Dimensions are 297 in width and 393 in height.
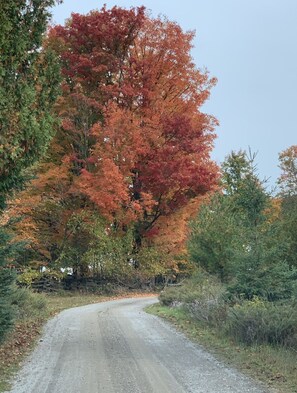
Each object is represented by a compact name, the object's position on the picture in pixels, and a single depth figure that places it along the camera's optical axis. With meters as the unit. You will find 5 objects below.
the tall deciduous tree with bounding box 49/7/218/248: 28.00
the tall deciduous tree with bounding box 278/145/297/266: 49.72
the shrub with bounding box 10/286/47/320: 15.27
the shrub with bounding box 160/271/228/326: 13.42
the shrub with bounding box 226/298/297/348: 10.59
